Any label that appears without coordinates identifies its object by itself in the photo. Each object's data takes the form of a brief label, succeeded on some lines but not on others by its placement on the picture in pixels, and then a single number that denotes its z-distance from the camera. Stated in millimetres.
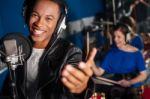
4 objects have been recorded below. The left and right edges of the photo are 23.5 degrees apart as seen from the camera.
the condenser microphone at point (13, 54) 1177
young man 1282
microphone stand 1156
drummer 2939
